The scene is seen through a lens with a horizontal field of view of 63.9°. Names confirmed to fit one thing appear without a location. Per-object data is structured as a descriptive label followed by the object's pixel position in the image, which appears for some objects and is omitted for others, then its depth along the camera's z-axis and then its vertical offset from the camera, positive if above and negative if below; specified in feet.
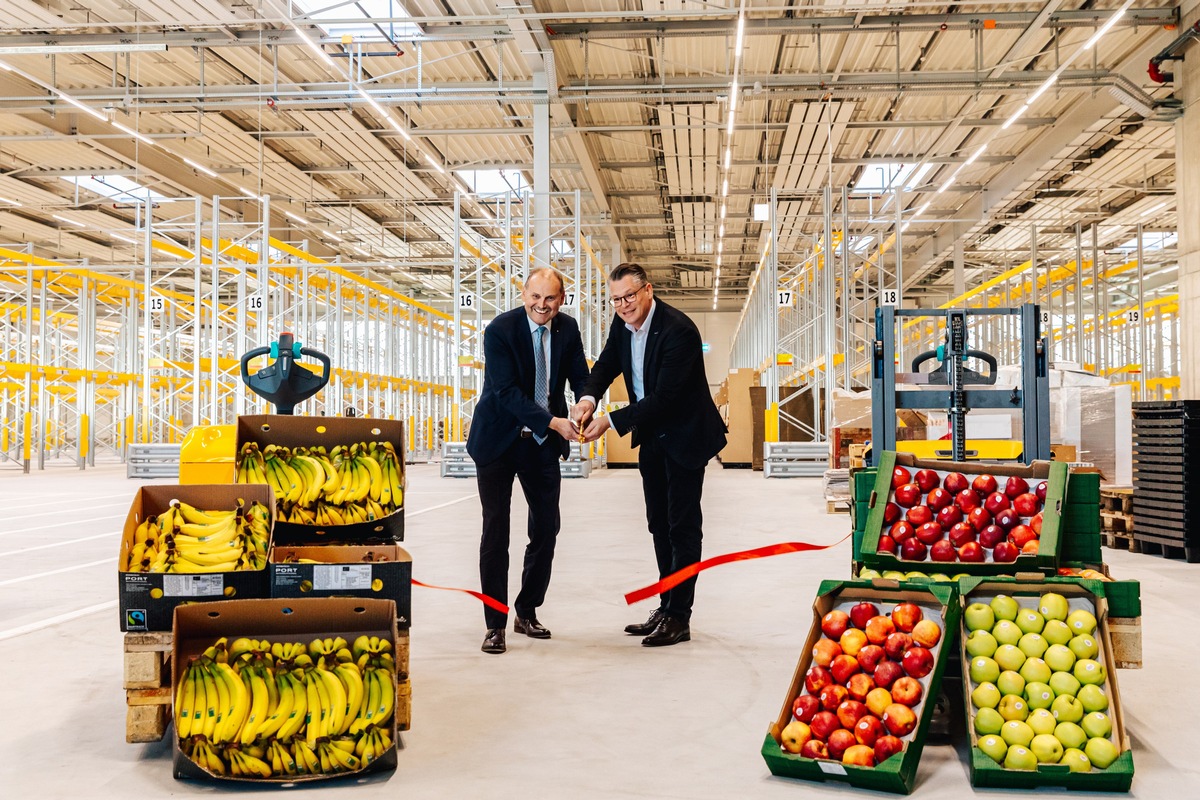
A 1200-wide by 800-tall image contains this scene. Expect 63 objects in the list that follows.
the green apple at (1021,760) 8.59 -3.13
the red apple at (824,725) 8.98 -2.95
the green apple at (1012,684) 9.14 -2.61
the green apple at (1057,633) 9.45 -2.20
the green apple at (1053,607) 9.71 -2.01
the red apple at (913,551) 11.82 -1.74
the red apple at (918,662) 9.32 -2.45
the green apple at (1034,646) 9.43 -2.32
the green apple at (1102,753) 8.48 -3.04
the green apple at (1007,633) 9.57 -2.23
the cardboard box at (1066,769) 8.44 -3.08
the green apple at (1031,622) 9.69 -2.14
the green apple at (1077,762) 8.49 -3.12
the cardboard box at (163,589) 9.33 -1.75
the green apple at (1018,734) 8.74 -2.96
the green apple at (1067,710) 8.82 -2.76
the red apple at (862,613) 10.15 -2.15
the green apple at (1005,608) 9.82 -2.03
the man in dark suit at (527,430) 14.17 -0.27
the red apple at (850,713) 9.00 -2.86
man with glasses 14.34 -0.15
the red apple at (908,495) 12.34 -1.09
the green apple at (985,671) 9.31 -2.54
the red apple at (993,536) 11.66 -1.53
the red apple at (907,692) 9.07 -2.67
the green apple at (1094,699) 8.85 -2.67
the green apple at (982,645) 9.54 -2.34
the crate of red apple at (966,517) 11.31 -1.32
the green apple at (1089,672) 9.04 -2.48
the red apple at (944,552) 11.59 -1.71
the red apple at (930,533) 11.81 -1.52
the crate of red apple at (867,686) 8.68 -2.68
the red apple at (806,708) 9.14 -2.84
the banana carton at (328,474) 11.80 -0.78
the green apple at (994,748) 8.69 -3.07
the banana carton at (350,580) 9.84 -1.74
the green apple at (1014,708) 8.94 -2.78
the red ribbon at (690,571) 14.25 -2.38
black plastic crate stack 23.06 -1.71
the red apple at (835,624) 10.03 -2.24
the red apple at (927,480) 12.41 -0.90
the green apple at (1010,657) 9.35 -2.41
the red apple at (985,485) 12.23 -0.96
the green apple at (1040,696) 9.00 -2.68
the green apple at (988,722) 8.93 -2.90
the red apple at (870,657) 9.55 -2.46
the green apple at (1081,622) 9.54 -2.12
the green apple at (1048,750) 8.62 -3.06
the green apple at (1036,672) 9.20 -2.52
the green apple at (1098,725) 8.67 -2.86
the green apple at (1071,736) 8.71 -2.97
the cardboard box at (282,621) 9.32 -2.06
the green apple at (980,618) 9.82 -2.13
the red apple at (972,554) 11.53 -1.73
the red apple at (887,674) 9.34 -2.57
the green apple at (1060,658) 9.21 -2.39
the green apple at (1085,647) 9.29 -2.30
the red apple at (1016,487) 12.01 -0.97
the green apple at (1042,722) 8.80 -2.87
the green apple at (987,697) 9.07 -2.71
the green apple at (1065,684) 9.00 -2.58
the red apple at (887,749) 8.62 -3.04
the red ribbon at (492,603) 14.02 -2.80
